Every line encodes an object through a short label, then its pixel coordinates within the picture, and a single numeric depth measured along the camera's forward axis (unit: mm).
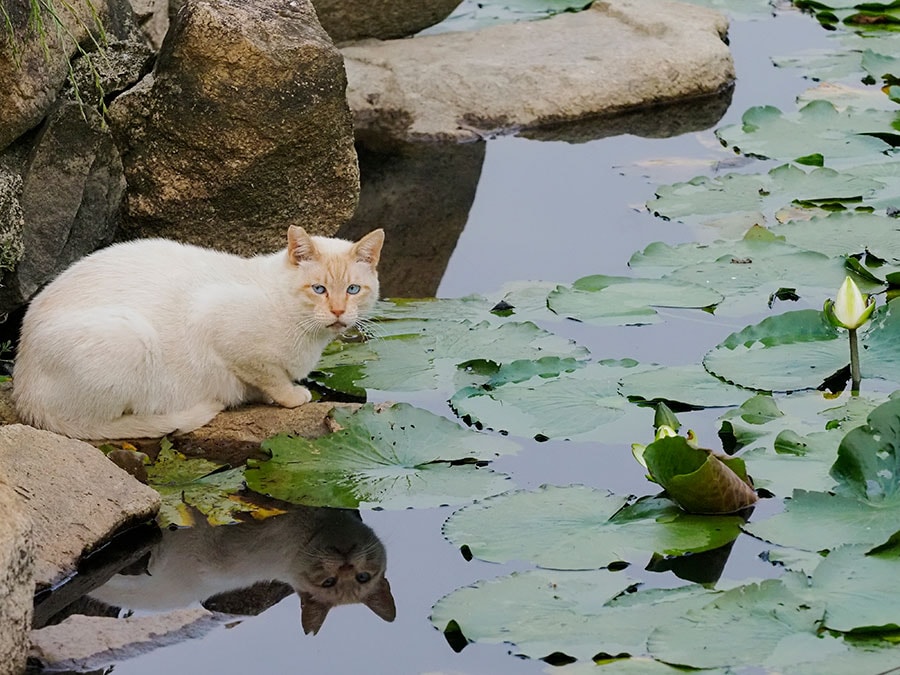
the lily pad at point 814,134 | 13258
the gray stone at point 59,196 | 9898
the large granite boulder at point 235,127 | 10398
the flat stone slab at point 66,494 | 7320
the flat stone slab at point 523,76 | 14633
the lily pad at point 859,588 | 6176
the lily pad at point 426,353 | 9398
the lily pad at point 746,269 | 10281
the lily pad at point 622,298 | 10094
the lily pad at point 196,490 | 7848
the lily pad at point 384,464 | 7902
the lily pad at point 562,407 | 8484
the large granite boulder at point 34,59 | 9248
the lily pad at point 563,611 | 6297
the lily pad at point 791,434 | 7695
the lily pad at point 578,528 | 7086
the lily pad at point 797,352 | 8852
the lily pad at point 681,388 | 8719
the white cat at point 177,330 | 8469
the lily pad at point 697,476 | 7238
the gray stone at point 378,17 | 15391
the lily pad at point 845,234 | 10930
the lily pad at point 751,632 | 6047
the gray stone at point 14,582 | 5988
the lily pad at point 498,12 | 17156
